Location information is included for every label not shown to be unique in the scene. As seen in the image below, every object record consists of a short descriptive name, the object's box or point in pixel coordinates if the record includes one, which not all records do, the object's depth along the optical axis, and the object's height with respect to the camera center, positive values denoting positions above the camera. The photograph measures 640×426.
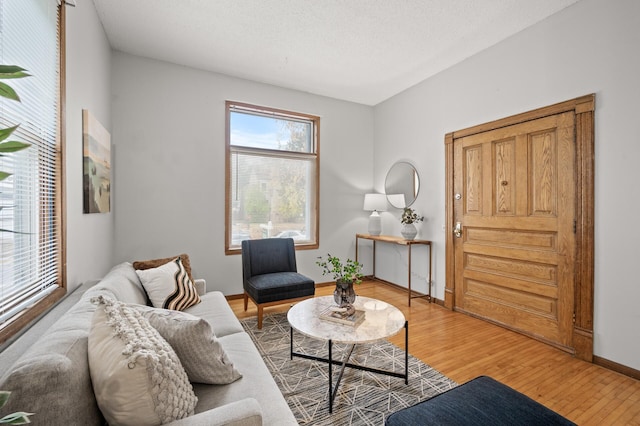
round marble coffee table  1.75 -0.74
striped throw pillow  2.11 -0.57
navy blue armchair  2.88 -0.70
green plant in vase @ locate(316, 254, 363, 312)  2.10 -0.57
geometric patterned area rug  1.69 -1.15
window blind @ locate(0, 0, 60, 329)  1.20 +0.23
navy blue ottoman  1.10 -0.78
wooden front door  2.48 -0.14
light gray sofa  0.74 -0.51
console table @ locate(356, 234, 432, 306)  3.64 -0.39
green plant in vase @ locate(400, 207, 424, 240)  3.77 -0.15
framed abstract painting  2.13 +0.36
